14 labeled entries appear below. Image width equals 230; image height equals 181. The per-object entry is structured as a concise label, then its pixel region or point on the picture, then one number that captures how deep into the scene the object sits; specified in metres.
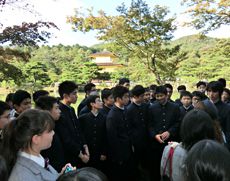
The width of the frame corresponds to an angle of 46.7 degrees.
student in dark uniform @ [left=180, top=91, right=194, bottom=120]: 5.53
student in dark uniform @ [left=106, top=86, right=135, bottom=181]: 4.39
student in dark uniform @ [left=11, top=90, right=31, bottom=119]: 3.86
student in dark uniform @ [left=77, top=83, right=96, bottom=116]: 6.51
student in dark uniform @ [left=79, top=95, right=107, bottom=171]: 4.50
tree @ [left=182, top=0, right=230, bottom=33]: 9.41
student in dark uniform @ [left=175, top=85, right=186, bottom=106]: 7.41
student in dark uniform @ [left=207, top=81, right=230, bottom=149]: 4.42
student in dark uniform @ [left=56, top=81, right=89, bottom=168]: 3.58
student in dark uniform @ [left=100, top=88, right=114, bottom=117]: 5.20
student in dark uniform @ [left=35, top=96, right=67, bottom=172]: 2.97
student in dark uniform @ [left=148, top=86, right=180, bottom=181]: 4.73
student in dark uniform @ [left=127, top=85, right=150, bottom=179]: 4.96
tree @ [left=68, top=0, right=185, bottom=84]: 12.06
